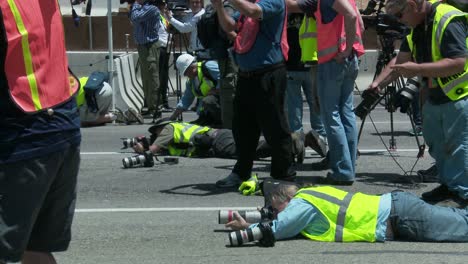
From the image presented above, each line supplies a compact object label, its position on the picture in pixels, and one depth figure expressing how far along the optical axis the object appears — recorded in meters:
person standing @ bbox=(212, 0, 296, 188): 15.25
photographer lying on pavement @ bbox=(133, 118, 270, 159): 19.95
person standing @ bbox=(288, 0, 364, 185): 16.34
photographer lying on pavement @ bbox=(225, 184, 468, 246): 12.06
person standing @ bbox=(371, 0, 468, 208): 13.24
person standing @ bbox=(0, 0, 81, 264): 7.19
